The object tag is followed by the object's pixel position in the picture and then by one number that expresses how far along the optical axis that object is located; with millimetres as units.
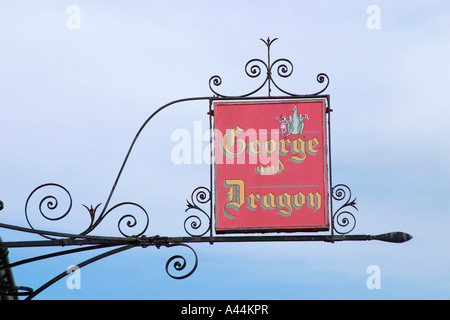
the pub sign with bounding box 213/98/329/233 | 8555
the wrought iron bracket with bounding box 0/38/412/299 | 8375
